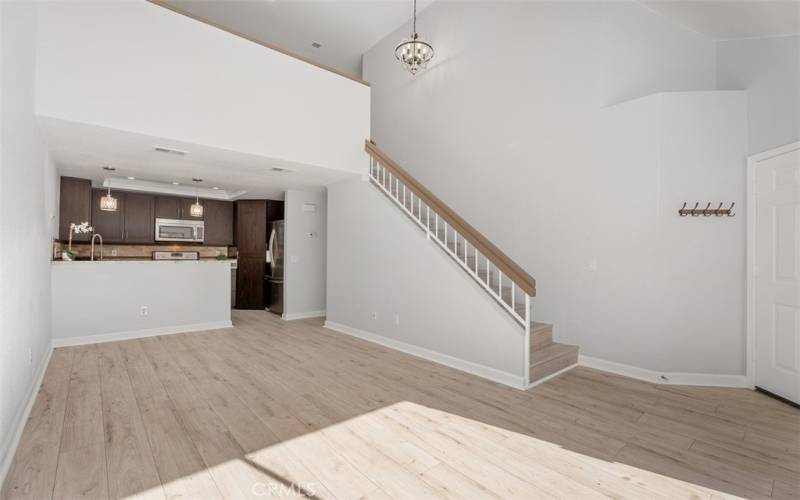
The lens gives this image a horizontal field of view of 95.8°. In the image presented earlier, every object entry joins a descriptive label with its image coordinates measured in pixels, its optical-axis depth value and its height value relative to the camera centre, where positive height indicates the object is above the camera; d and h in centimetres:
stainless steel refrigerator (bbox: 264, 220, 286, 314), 716 -29
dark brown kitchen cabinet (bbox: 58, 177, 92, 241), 628 +81
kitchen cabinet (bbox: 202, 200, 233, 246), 822 +64
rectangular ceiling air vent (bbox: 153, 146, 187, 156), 406 +114
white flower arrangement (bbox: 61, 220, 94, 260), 477 -6
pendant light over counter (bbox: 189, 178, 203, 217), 675 +74
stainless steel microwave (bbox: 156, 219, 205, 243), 762 +42
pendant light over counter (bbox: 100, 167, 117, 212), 563 +70
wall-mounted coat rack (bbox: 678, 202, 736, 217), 359 +43
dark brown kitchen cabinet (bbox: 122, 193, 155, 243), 726 +63
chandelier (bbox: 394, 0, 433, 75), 452 +252
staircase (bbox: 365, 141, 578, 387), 357 -9
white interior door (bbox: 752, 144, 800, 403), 319 -18
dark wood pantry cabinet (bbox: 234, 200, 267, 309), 787 -2
